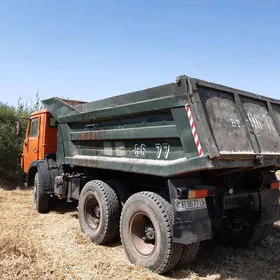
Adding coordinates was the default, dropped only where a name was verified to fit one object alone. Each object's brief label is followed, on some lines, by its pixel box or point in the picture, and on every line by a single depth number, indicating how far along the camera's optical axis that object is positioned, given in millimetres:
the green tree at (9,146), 10758
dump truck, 3312
